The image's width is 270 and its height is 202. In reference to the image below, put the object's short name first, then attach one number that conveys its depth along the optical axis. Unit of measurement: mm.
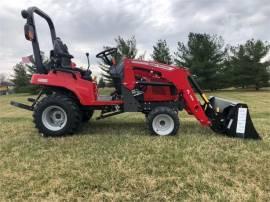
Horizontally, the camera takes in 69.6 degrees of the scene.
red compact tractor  3625
